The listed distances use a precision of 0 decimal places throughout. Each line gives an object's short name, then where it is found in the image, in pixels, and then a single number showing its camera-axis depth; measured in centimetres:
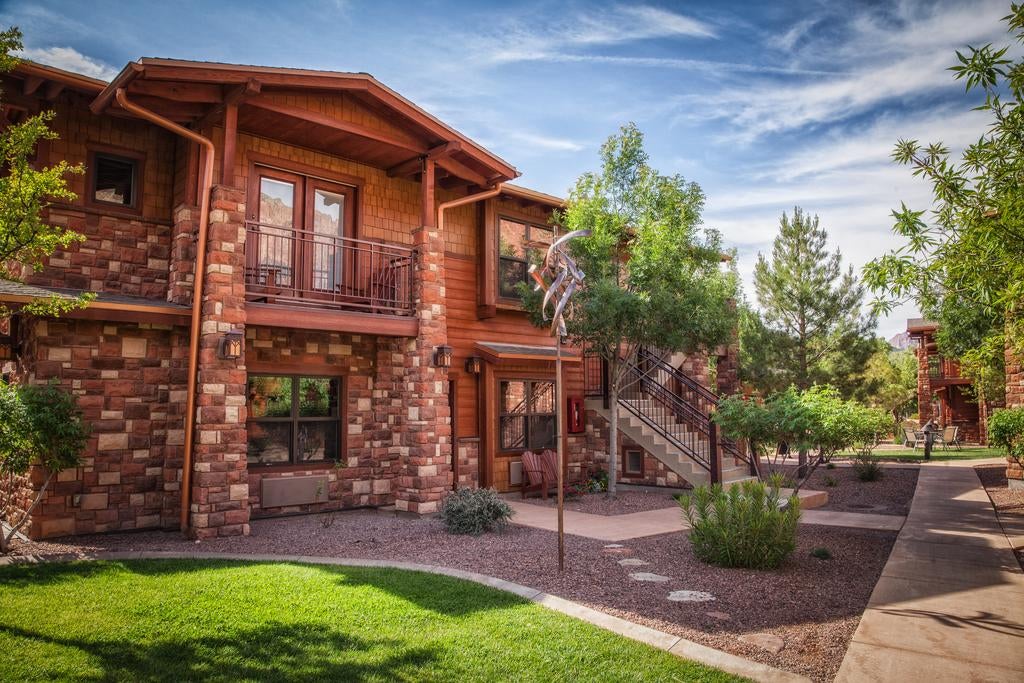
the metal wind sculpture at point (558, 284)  644
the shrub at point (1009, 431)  1115
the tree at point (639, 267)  1134
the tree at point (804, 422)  779
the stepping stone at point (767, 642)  446
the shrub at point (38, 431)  630
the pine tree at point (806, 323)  1797
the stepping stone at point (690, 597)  569
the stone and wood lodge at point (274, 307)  811
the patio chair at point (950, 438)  2488
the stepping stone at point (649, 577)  635
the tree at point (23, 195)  505
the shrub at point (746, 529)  679
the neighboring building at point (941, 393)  2844
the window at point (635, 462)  1423
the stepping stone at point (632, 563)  697
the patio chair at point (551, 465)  1228
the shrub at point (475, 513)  858
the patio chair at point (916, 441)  2442
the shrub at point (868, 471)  1471
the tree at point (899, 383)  2962
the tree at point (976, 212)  530
